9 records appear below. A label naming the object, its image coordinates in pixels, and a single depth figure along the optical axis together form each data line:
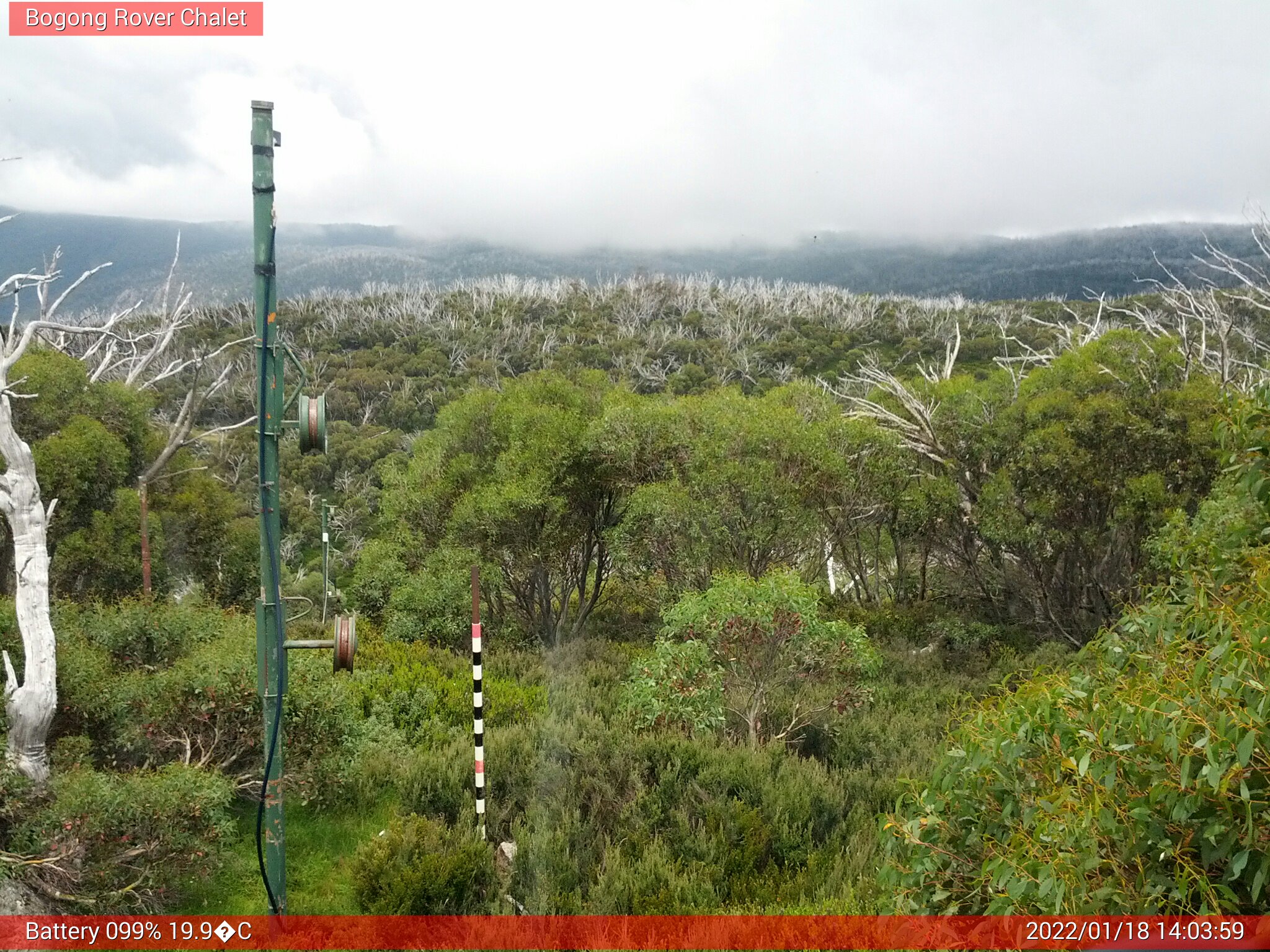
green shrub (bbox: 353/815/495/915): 4.40
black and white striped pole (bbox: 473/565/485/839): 4.86
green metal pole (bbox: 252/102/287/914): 3.73
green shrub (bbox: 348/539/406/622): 11.01
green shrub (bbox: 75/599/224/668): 7.16
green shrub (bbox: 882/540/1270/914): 1.82
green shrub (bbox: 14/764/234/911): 4.36
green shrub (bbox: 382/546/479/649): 10.27
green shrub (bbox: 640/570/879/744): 6.65
